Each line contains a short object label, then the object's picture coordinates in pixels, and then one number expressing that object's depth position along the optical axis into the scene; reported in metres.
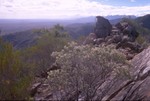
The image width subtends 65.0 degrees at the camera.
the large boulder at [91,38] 17.82
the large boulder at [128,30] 20.19
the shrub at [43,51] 18.37
